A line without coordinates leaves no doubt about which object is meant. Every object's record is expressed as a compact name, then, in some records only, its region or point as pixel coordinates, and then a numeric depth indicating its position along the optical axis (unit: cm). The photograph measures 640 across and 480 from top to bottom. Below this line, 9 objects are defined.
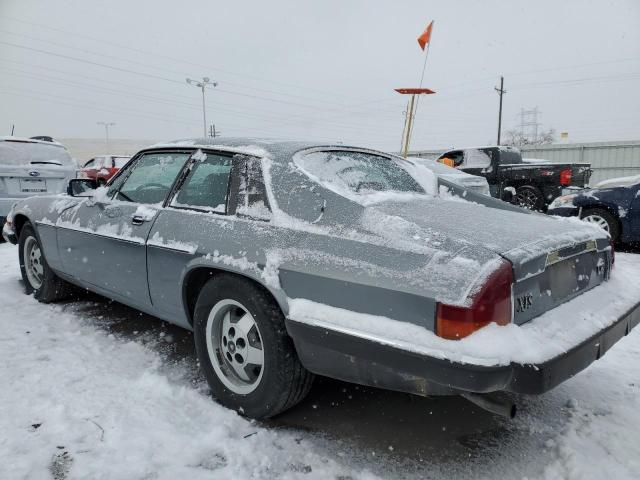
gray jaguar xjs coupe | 179
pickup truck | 1036
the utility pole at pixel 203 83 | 3341
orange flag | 1176
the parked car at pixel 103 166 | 1461
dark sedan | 651
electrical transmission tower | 6303
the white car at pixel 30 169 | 723
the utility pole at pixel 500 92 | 3832
